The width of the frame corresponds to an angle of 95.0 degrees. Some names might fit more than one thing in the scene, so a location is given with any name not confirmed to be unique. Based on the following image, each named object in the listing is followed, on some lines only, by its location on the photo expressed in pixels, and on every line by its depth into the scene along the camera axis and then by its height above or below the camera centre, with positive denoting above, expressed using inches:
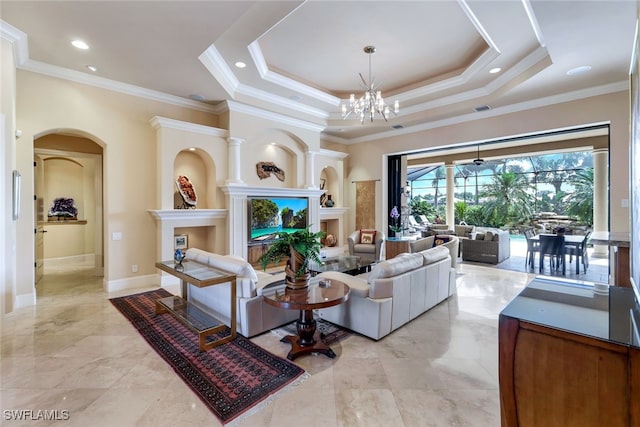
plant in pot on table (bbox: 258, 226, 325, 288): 115.7 -17.2
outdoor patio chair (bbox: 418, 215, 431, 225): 528.2 -17.5
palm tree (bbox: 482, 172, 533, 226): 470.9 +18.8
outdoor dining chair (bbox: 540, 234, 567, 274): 233.5 -30.0
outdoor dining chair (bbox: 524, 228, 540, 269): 250.8 -32.2
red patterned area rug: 85.0 -54.3
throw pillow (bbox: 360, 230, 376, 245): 278.4 -24.6
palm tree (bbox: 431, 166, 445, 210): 569.9 +64.8
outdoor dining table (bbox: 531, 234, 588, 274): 232.8 -25.3
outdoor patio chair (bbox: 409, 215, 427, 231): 449.4 -23.8
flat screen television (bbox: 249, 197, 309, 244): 242.2 -4.5
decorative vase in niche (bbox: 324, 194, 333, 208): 324.4 +8.3
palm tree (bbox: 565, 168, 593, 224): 423.8 +18.4
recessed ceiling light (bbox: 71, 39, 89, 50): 143.7 +83.2
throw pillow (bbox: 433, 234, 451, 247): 220.1 -22.0
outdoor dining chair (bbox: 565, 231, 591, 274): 233.0 -33.3
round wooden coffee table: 103.8 -33.1
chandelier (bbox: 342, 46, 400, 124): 180.1 +69.4
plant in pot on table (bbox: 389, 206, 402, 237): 286.4 -12.6
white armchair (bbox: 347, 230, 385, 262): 270.4 -32.3
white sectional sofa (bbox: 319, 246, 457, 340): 122.5 -38.0
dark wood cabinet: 42.0 -25.2
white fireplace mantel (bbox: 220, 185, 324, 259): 225.0 -1.0
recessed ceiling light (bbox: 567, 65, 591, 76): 162.9 +79.6
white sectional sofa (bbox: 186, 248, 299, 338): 123.7 -39.6
